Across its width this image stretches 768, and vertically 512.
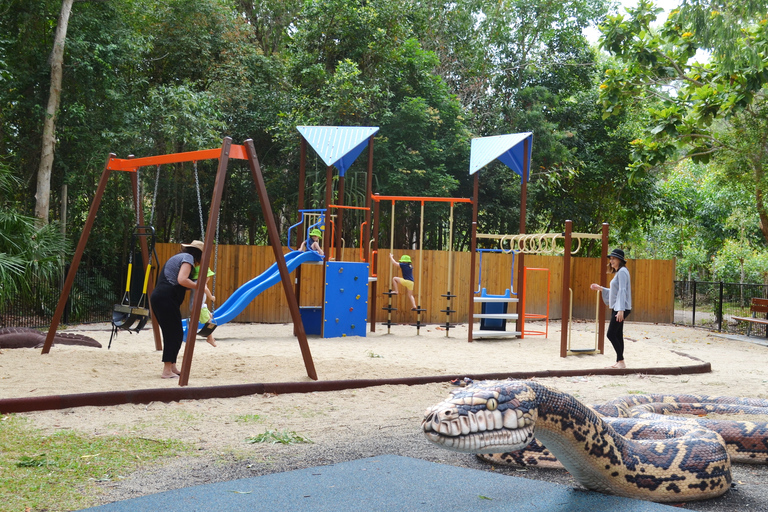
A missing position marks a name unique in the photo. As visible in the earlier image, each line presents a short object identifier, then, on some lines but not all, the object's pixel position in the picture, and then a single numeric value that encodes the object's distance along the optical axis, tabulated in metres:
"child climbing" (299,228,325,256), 13.15
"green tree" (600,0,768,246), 11.23
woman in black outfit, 7.01
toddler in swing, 7.39
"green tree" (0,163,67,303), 10.07
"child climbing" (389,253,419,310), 14.96
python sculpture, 2.65
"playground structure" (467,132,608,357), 13.38
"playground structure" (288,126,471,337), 13.30
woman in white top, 9.14
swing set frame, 6.82
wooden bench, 15.80
